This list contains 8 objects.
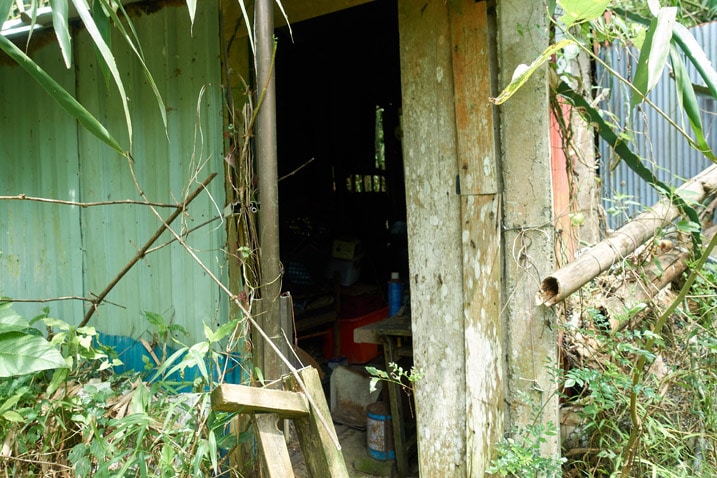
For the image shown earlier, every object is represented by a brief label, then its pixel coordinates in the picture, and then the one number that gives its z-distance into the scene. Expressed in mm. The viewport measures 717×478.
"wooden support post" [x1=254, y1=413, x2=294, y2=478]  1815
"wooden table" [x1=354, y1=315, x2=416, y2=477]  3357
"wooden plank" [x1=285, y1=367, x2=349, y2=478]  1878
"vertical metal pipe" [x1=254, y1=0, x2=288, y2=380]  1964
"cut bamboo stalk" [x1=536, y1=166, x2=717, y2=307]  2318
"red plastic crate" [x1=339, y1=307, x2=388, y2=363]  5000
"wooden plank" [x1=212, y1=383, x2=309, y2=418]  1701
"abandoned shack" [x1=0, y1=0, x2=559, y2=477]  2475
